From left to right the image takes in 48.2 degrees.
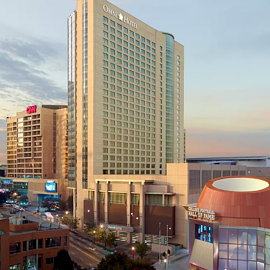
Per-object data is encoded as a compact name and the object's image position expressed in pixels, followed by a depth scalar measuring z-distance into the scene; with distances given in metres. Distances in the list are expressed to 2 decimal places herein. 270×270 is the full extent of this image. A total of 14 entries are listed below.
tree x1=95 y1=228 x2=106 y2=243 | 75.64
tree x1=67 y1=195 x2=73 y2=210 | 131.00
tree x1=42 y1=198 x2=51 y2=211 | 137.00
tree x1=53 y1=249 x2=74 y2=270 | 53.56
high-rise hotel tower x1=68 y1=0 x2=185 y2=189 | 103.31
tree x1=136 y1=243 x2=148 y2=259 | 63.44
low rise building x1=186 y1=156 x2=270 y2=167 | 173.57
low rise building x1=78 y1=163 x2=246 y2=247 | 76.69
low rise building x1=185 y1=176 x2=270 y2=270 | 45.41
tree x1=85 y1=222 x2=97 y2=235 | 82.95
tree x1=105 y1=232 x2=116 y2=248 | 72.12
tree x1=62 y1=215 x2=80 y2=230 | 94.50
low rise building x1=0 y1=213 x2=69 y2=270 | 51.97
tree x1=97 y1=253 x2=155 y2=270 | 47.84
